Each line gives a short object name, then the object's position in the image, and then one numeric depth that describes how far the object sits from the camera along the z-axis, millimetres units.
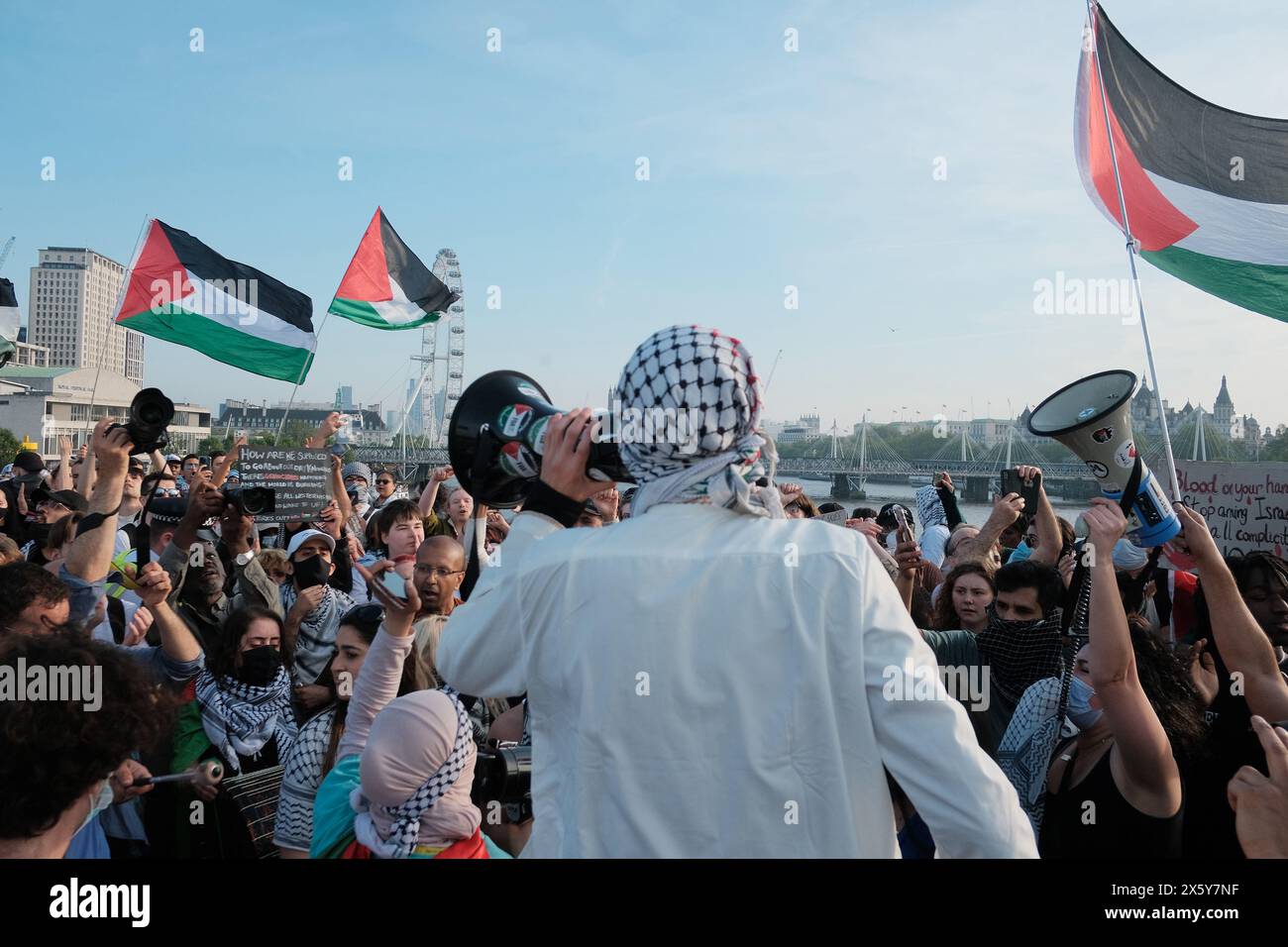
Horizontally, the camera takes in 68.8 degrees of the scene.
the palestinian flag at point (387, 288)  11182
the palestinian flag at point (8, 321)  8219
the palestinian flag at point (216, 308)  9375
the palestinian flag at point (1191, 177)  6648
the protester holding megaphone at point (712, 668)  1494
